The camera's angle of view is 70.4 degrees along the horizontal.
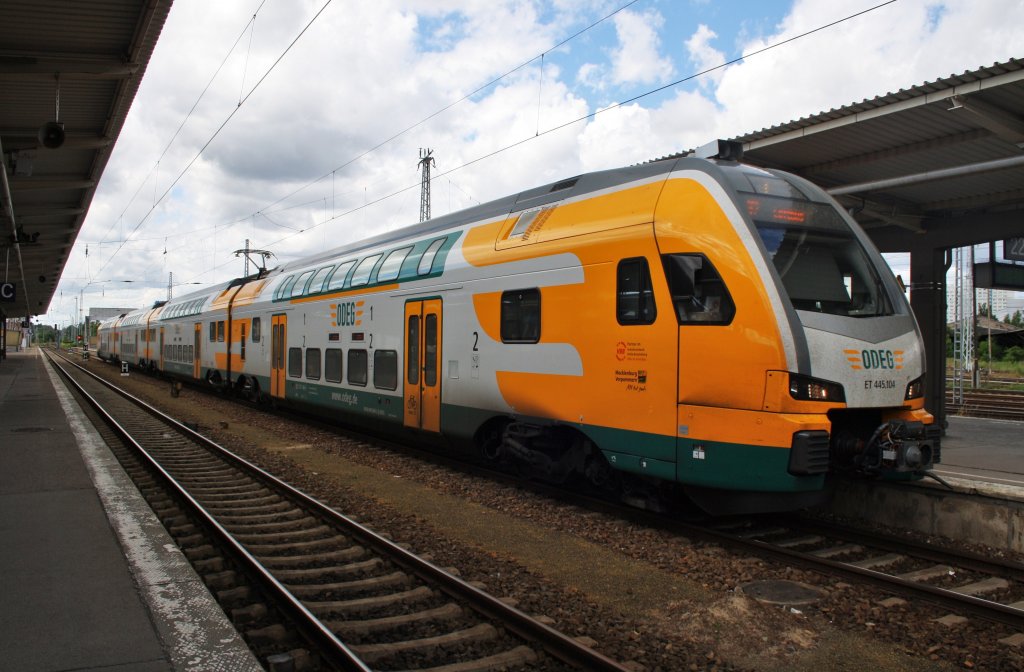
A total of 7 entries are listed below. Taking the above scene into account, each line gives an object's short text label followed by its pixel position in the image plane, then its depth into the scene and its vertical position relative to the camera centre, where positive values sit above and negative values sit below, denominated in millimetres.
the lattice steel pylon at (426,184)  30125 +6544
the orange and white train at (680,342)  5867 +19
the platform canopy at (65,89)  10000 +4306
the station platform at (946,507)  6414 -1552
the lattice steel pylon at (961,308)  25073 +1370
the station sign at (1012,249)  15227 +2050
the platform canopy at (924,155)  8508 +2834
